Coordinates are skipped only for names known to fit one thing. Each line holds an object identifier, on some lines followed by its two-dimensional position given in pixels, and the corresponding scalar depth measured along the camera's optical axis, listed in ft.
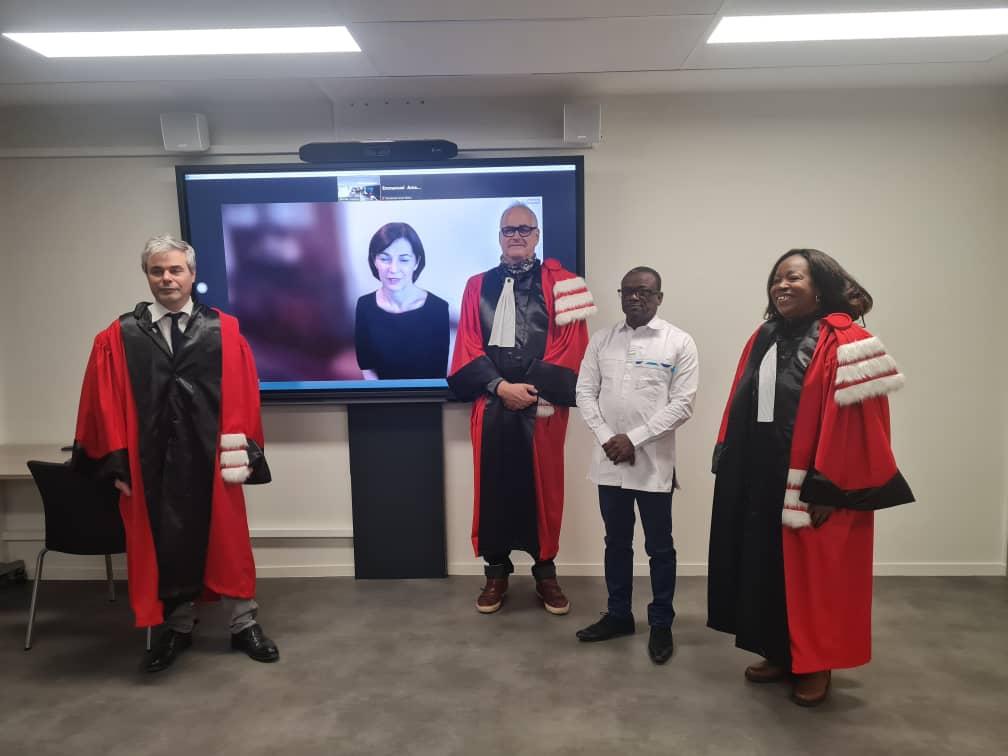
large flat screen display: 11.57
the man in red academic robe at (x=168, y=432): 8.93
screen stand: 12.12
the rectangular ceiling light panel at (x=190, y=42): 8.90
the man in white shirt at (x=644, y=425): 8.99
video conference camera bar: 11.35
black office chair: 9.27
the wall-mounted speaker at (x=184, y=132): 11.50
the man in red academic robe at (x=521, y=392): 10.54
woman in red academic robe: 7.51
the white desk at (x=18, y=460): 10.47
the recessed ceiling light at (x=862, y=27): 8.61
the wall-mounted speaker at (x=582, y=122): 11.19
